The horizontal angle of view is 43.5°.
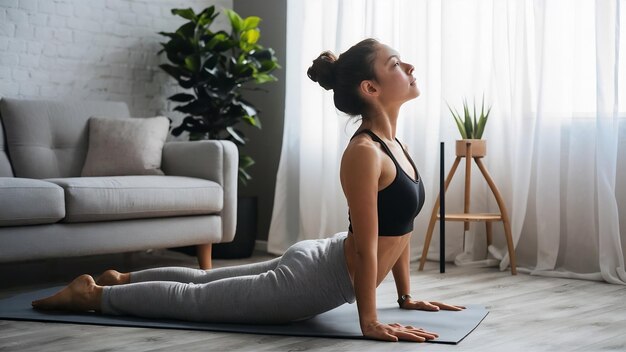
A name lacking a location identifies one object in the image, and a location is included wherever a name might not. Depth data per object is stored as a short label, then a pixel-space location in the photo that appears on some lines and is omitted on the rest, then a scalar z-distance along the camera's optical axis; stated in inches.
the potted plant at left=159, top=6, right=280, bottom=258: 169.6
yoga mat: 87.4
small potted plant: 141.9
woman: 81.7
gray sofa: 118.9
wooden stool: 139.7
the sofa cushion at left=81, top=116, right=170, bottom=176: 149.8
